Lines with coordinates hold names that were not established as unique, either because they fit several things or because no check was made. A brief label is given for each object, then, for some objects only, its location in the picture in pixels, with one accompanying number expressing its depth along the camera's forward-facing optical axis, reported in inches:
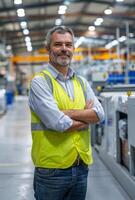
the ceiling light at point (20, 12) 719.7
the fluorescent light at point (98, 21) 935.0
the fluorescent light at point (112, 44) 1133.7
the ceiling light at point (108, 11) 813.6
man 89.7
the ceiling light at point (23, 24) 873.3
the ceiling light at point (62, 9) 755.5
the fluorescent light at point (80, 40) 1142.5
